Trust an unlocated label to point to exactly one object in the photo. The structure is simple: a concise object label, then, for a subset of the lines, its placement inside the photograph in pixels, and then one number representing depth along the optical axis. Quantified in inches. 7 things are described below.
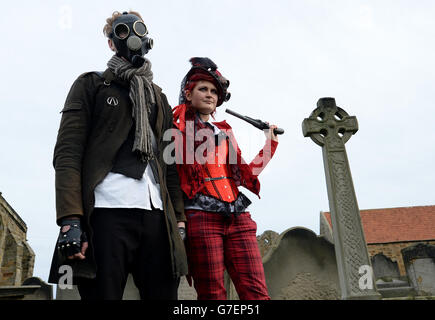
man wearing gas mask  61.3
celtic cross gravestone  182.4
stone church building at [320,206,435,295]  300.4
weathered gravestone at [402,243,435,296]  245.9
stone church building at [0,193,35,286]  590.2
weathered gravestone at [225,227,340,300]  218.8
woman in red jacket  82.1
